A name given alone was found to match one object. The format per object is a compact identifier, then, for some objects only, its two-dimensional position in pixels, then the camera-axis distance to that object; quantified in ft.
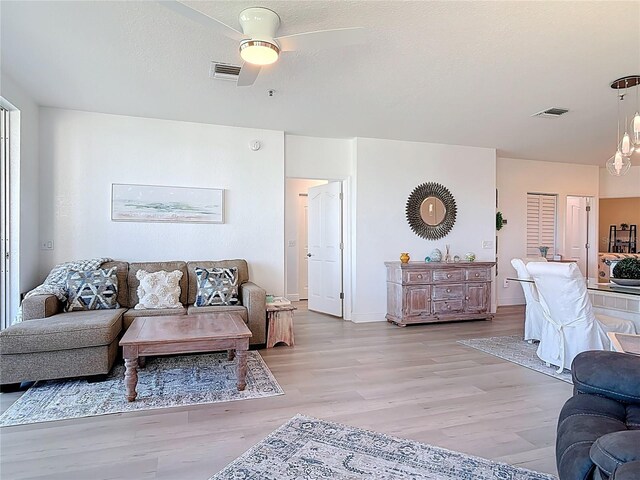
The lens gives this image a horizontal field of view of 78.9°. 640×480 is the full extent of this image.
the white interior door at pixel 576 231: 25.36
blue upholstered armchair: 3.80
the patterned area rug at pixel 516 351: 12.02
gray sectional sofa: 10.00
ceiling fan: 7.80
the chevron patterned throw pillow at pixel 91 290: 12.62
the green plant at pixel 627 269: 12.41
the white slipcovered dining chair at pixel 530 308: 14.71
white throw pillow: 13.64
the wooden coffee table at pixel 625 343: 7.45
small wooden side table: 14.48
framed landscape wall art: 15.70
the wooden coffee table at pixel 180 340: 9.45
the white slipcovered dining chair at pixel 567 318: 11.35
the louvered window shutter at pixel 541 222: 24.53
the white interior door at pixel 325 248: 19.97
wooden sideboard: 18.10
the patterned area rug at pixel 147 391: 9.08
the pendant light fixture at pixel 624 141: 10.89
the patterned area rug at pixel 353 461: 6.59
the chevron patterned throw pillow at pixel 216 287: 14.37
